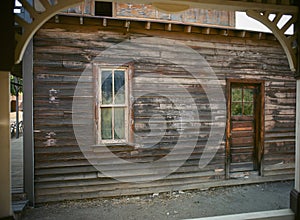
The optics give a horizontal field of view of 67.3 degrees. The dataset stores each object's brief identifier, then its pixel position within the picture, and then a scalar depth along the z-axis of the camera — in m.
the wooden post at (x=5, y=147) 2.15
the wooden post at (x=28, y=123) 4.07
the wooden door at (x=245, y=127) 5.38
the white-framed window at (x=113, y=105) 4.52
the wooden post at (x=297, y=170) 2.67
